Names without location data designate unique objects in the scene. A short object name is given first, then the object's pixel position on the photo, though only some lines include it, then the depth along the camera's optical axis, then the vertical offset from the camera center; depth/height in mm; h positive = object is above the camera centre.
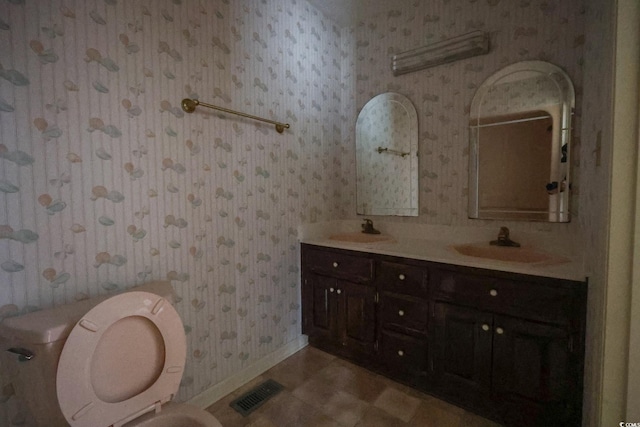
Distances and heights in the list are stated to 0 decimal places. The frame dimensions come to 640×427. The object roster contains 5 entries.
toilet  808 -516
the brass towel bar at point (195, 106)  1405 +510
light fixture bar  1737 +1001
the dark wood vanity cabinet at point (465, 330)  1203 -688
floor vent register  1539 -1143
